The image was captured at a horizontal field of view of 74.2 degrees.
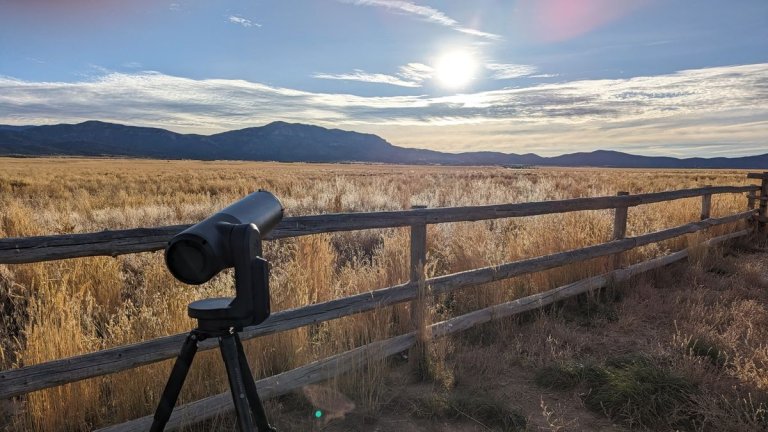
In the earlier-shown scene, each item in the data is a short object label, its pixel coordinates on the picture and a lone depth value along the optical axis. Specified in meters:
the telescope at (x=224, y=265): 1.62
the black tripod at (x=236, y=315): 1.63
